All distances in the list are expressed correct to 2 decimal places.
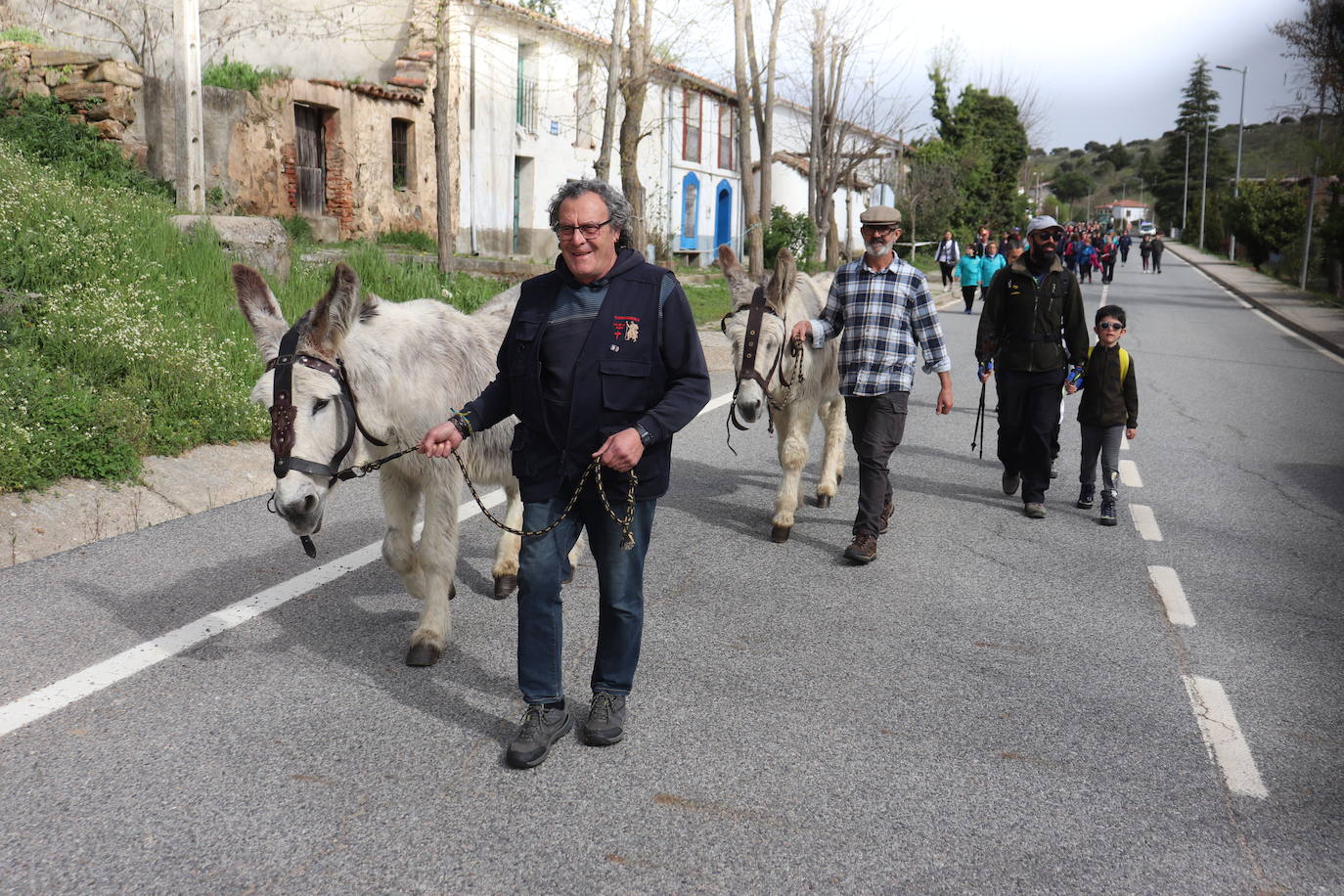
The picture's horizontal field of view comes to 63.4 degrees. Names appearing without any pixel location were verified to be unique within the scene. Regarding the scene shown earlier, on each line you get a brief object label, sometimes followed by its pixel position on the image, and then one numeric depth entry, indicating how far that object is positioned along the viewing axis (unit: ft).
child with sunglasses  24.66
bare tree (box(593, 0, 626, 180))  59.67
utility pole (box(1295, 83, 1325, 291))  102.12
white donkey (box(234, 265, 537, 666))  12.54
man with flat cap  20.85
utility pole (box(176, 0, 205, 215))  47.37
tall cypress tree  362.94
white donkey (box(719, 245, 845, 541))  21.33
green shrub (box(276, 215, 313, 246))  66.59
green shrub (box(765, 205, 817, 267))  131.34
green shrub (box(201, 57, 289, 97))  69.87
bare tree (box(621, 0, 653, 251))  61.41
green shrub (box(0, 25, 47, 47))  65.77
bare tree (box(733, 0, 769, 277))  85.20
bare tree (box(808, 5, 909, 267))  99.66
